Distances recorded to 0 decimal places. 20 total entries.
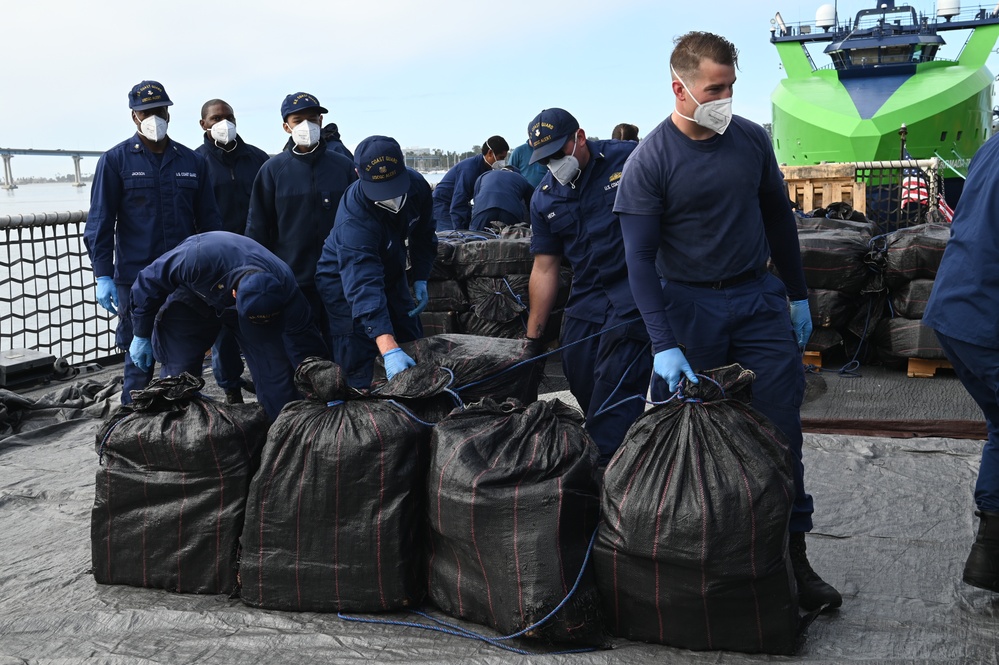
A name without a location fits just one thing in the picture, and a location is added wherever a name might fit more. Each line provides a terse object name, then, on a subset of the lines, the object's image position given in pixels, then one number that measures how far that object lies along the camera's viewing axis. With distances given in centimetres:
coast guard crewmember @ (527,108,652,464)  344
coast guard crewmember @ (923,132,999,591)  253
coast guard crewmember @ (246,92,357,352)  499
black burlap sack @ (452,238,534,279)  598
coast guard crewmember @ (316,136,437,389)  365
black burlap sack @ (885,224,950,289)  524
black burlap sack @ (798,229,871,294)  542
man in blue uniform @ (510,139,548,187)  816
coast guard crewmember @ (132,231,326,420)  378
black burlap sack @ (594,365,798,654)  232
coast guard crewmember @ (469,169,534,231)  701
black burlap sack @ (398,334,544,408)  321
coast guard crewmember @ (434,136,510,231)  814
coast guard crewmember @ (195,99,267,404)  610
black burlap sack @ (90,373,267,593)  289
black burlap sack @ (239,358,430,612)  272
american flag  786
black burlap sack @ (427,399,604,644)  246
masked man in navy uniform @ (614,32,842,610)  274
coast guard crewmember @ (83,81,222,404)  497
